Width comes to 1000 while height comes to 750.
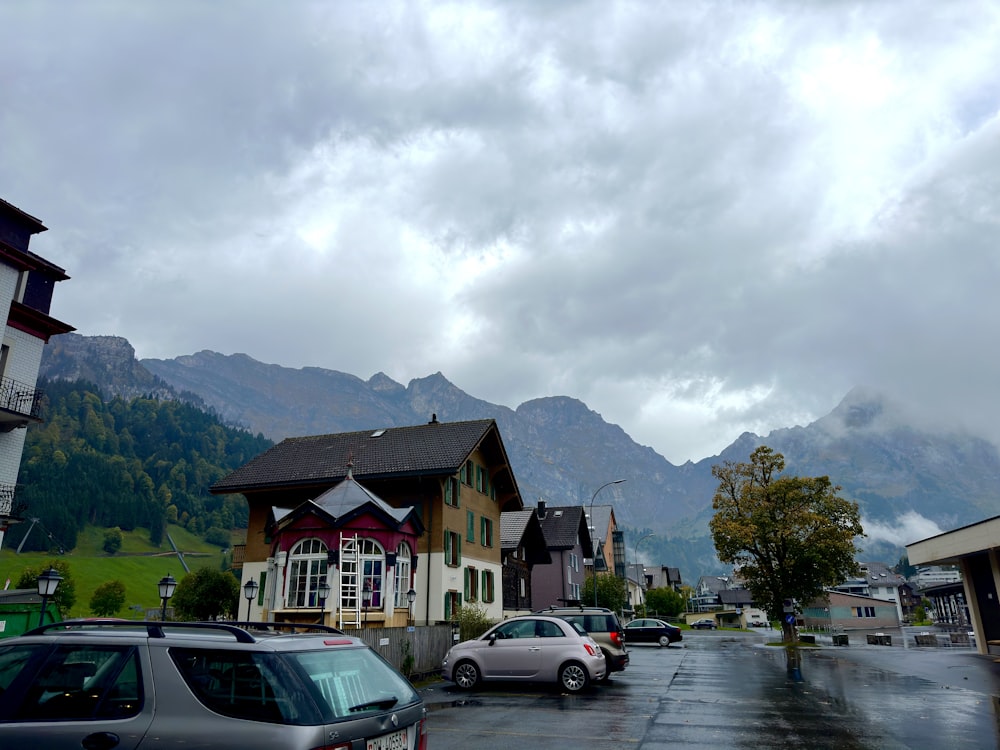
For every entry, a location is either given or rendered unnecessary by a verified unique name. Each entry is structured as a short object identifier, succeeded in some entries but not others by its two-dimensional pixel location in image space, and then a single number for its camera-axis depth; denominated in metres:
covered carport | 27.23
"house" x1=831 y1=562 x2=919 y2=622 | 139.25
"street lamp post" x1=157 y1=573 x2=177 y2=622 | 16.78
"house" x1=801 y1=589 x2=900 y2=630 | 101.19
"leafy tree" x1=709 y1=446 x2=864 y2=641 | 36.16
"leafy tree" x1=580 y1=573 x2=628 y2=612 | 62.19
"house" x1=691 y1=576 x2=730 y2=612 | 149.62
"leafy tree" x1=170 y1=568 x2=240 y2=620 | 41.12
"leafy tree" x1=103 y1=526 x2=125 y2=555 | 126.56
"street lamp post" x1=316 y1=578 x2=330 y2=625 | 22.19
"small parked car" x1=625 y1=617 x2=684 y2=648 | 40.25
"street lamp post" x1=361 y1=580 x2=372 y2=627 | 24.08
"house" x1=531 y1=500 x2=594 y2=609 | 57.91
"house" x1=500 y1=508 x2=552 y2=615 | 42.00
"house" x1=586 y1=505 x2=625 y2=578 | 78.75
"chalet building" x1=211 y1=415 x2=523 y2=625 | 24.36
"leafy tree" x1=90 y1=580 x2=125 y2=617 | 75.00
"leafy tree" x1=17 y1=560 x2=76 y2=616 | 53.47
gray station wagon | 4.69
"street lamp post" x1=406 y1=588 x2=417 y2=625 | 23.55
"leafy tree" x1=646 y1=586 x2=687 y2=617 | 84.69
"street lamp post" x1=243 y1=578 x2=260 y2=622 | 24.05
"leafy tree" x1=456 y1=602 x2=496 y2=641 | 23.92
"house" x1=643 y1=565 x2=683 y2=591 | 143.12
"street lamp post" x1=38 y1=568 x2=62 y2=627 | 14.57
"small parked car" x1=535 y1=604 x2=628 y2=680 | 18.77
